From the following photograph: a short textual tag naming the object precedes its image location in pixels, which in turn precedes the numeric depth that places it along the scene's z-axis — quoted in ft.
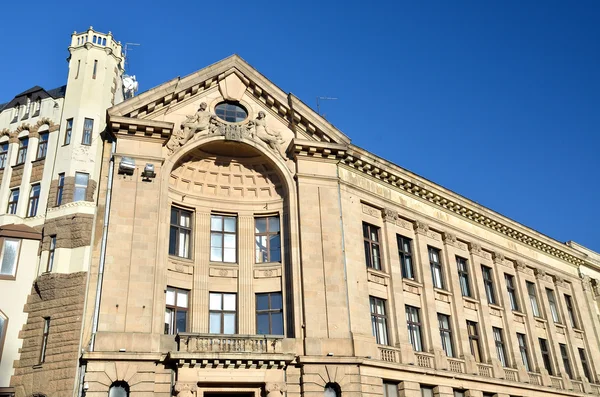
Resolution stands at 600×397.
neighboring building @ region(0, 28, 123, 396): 78.02
